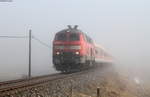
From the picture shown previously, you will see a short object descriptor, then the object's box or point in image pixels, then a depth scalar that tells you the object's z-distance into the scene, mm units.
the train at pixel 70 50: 25344
